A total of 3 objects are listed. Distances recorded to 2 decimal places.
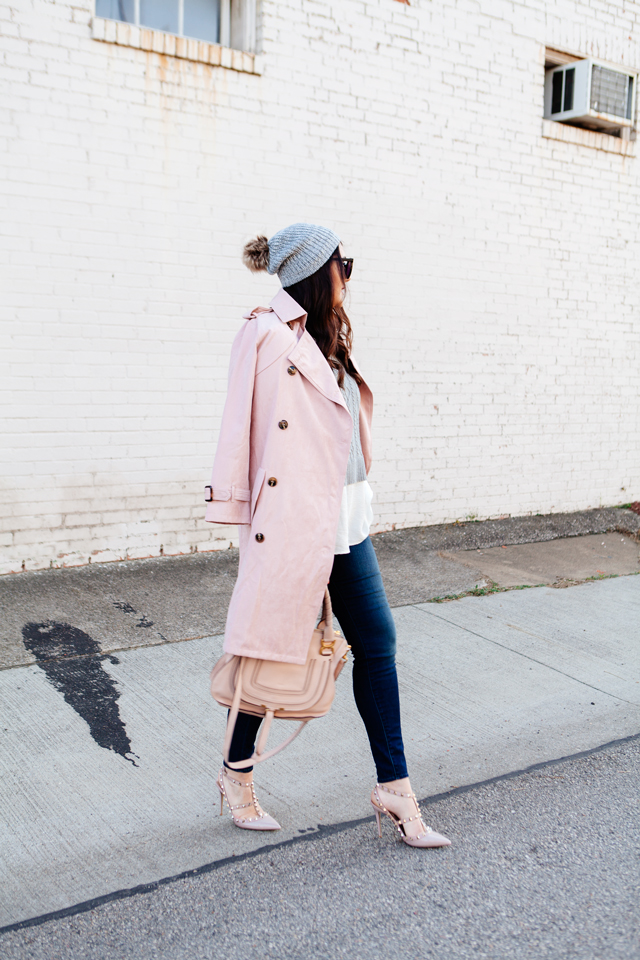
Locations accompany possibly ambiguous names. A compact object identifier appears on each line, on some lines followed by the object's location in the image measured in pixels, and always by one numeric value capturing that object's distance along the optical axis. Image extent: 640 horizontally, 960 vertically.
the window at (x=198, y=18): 5.63
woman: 2.43
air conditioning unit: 7.54
